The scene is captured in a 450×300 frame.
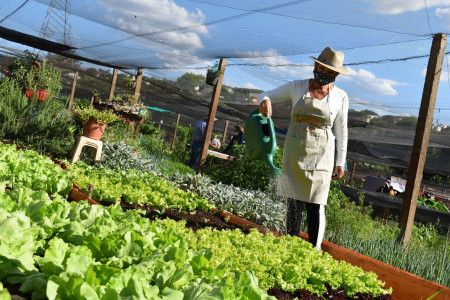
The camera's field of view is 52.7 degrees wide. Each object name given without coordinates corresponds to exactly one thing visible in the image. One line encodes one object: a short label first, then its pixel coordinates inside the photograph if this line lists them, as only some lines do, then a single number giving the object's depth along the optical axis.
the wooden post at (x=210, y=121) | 7.62
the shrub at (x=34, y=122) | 6.56
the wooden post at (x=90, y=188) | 3.80
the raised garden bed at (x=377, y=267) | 2.77
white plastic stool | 6.53
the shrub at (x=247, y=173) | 6.56
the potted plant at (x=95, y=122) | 6.65
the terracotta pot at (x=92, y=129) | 6.66
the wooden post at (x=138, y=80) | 11.60
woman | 3.26
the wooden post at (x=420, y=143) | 4.31
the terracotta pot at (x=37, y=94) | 6.98
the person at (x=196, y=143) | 10.12
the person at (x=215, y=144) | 13.17
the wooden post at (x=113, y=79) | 12.80
